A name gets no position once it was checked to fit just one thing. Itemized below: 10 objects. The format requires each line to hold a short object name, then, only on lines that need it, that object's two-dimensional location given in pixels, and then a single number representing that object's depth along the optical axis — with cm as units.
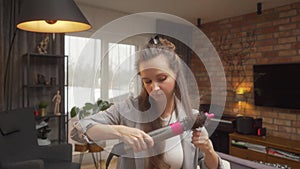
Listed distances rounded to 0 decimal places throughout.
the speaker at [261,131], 306
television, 291
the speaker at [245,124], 306
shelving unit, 282
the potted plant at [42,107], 277
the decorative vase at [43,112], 278
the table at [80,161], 228
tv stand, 260
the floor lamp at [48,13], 82
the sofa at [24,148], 206
